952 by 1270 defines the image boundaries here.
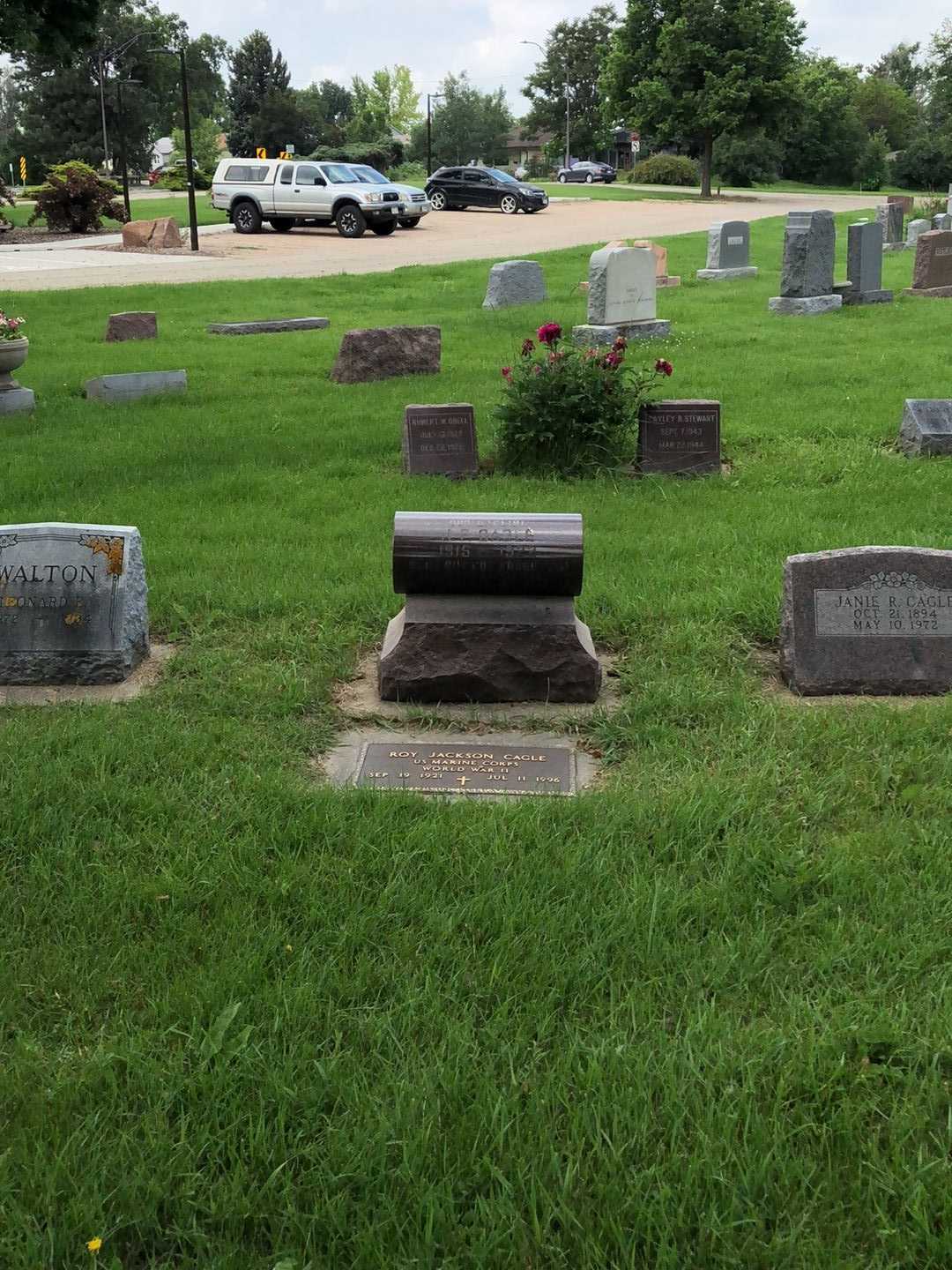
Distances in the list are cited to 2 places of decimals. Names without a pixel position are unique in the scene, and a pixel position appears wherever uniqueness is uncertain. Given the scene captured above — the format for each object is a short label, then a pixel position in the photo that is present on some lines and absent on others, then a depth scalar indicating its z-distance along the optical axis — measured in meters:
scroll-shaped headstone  5.09
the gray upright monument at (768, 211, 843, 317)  16.95
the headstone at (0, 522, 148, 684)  5.35
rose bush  8.70
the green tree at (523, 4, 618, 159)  89.56
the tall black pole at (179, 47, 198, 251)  24.11
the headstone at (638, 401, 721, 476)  8.73
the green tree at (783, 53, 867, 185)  62.31
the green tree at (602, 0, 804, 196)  45.81
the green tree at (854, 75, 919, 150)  76.00
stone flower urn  11.45
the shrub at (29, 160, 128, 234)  32.59
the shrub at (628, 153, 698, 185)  59.50
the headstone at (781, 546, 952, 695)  5.11
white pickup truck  31.75
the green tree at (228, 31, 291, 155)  81.50
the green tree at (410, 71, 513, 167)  77.50
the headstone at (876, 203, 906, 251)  26.62
